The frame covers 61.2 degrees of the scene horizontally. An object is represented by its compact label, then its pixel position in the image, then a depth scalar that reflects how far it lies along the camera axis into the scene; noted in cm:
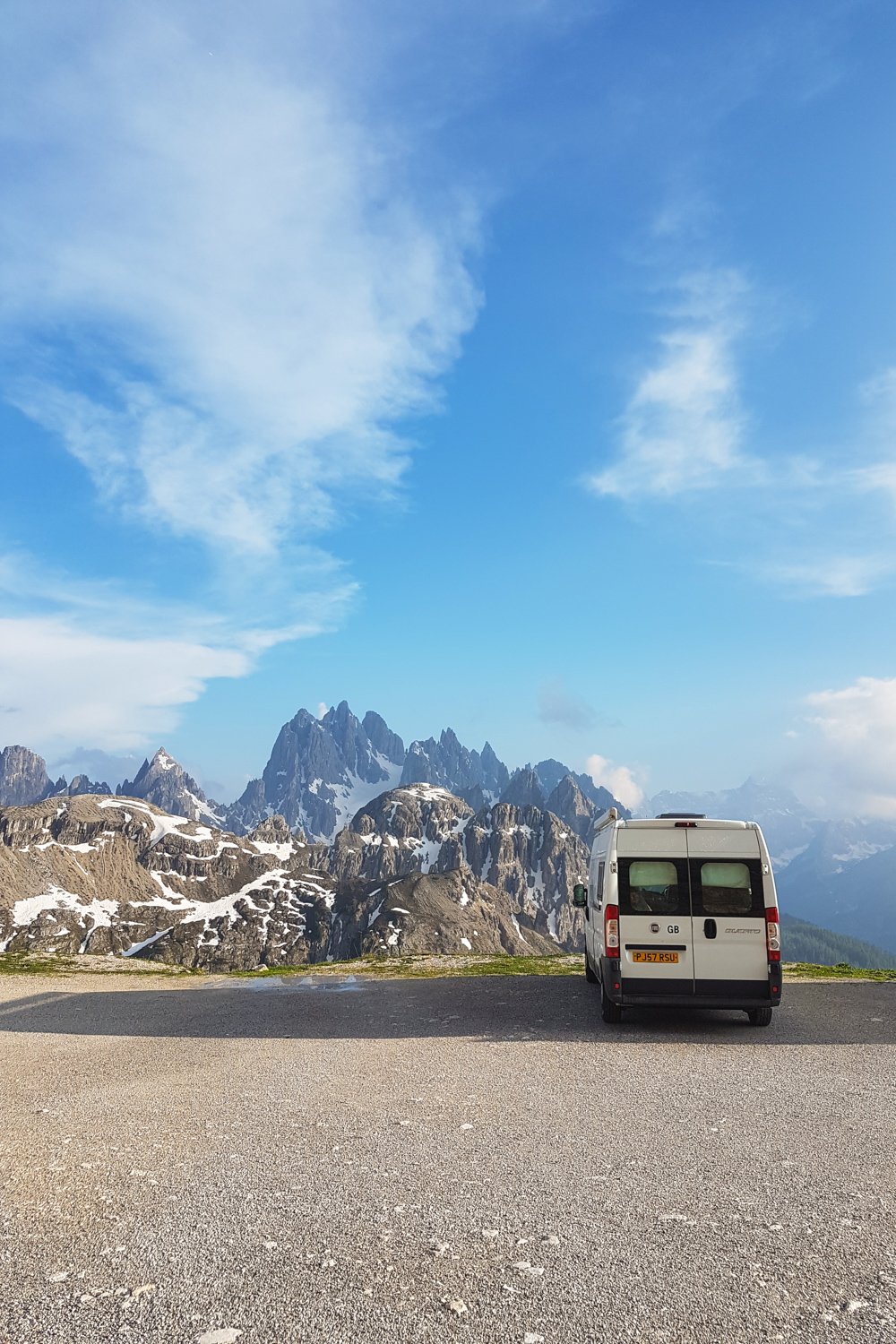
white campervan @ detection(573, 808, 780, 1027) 1489
